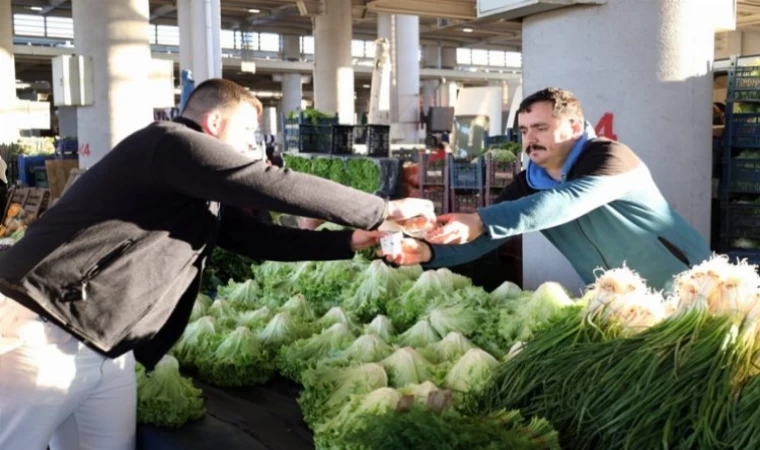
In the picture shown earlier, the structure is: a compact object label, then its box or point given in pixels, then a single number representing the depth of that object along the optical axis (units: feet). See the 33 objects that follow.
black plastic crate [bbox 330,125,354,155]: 28.48
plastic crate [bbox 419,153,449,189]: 22.00
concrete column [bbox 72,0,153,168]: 34.06
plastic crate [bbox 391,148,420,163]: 42.34
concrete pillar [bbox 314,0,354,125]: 70.28
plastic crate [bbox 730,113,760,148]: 19.29
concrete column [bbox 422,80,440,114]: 126.21
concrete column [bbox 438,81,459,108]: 88.22
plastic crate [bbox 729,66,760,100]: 19.43
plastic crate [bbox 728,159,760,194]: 19.11
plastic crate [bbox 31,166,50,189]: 46.11
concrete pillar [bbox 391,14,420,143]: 72.59
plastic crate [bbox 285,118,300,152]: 34.77
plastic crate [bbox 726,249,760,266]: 18.20
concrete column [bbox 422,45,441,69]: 142.00
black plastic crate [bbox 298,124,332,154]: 29.71
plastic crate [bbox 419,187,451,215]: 21.72
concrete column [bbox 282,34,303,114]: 122.42
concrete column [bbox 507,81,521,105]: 80.07
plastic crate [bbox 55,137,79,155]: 50.42
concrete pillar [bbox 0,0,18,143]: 67.00
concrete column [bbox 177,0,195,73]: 61.52
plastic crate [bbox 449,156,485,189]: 20.62
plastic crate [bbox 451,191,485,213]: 20.86
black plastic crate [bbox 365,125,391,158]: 28.17
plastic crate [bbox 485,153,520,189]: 20.38
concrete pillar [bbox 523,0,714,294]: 13.82
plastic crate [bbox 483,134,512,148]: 41.42
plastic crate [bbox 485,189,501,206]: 20.47
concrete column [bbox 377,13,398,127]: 72.69
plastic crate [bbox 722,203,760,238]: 18.94
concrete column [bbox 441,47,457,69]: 146.41
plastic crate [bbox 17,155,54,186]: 46.09
